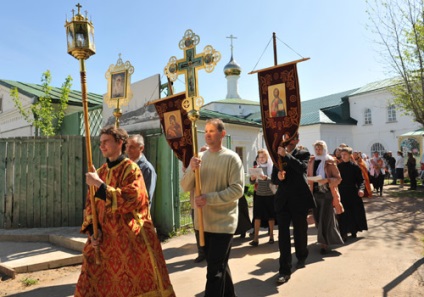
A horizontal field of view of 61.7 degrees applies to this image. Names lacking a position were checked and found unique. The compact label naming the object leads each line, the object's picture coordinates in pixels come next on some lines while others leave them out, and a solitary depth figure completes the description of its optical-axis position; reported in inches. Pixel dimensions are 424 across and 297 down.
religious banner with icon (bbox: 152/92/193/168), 252.1
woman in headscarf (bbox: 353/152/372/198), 484.7
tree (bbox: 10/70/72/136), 530.6
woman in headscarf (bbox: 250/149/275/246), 267.1
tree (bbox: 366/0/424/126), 537.0
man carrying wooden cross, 133.7
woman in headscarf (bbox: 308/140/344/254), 236.5
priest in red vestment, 121.3
